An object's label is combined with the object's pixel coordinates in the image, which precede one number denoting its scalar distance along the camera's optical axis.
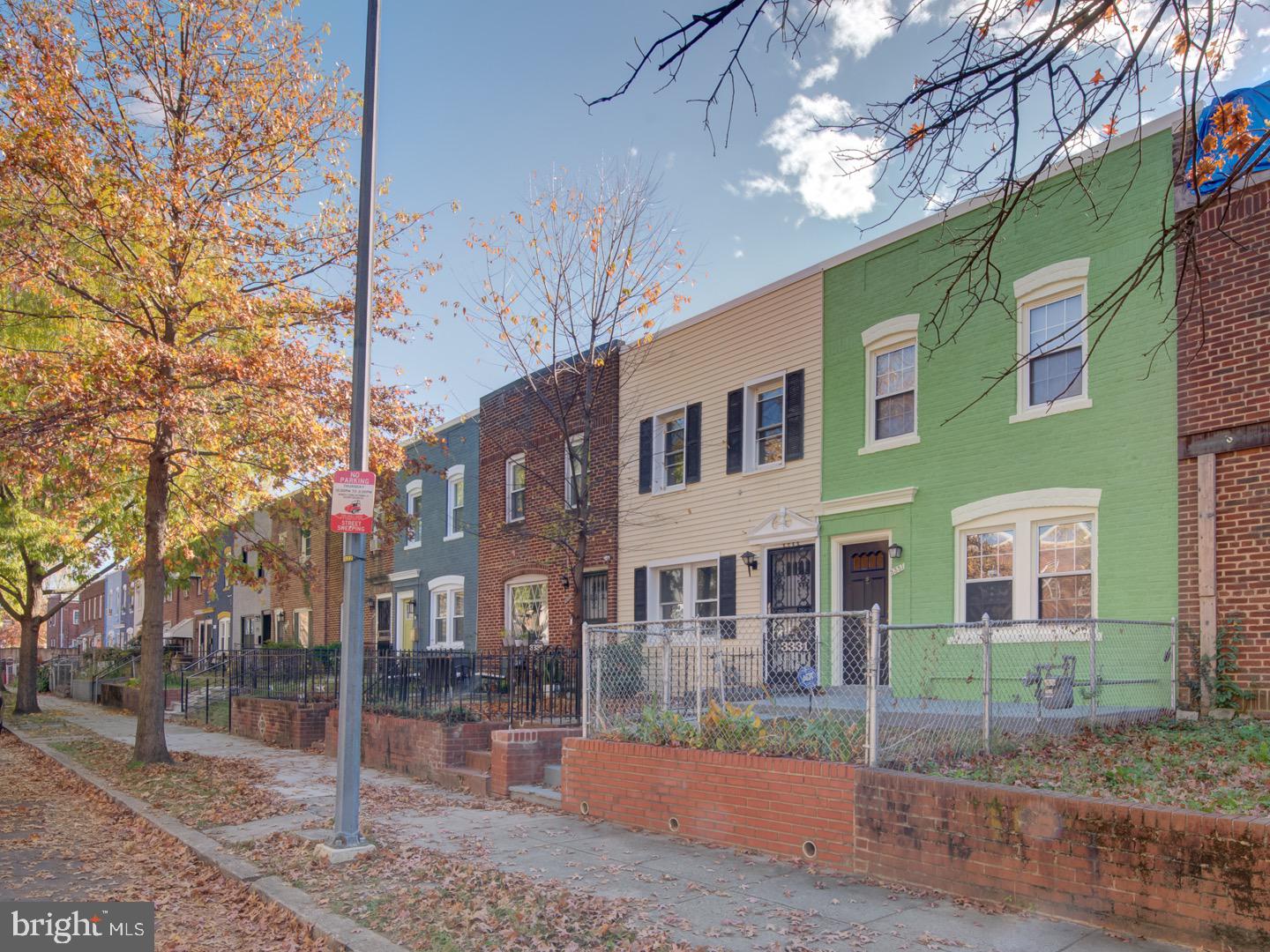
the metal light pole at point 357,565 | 8.59
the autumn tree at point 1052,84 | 4.58
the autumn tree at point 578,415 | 16.06
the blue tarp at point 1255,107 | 11.16
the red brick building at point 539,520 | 19.12
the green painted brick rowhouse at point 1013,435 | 11.30
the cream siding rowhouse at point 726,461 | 15.77
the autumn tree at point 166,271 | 12.53
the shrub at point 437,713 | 13.08
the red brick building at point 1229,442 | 10.24
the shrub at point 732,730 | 8.82
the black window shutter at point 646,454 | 18.95
